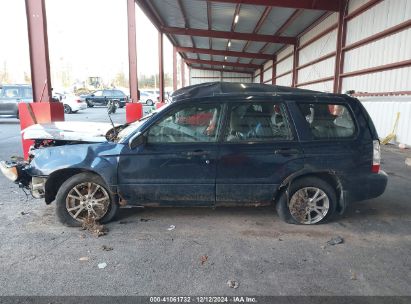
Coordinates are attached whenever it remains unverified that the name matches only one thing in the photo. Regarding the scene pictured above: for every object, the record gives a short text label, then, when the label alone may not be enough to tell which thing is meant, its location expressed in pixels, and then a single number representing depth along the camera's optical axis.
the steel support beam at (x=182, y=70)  34.44
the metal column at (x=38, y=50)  6.91
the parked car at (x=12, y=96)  16.34
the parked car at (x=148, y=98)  37.47
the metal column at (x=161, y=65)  17.55
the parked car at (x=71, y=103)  22.98
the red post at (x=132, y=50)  12.36
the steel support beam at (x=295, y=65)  20.25
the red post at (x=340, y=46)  13.20
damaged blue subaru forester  3.78
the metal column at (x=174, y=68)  25.36
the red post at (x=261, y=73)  32.97
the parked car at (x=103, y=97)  31.17
